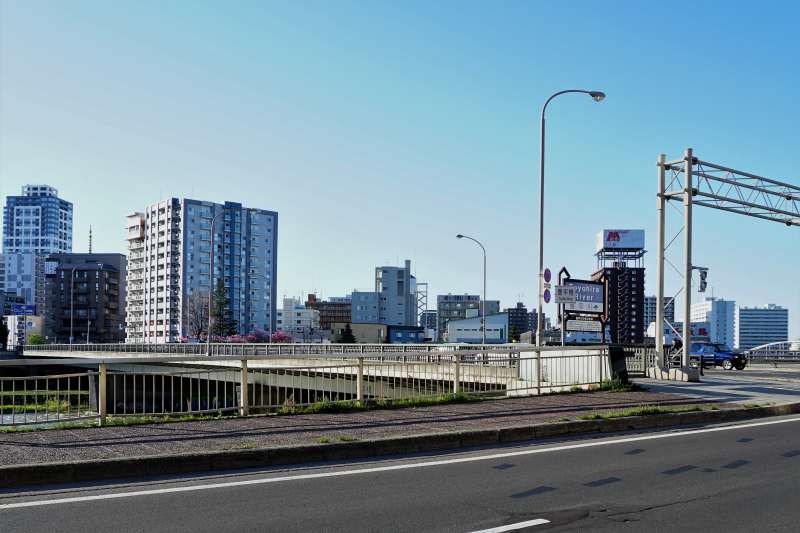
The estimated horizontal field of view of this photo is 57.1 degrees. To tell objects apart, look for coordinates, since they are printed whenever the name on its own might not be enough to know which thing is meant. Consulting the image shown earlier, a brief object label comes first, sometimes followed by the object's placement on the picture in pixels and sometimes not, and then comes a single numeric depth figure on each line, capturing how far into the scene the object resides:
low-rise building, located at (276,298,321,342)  172.84
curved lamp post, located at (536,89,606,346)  22.17
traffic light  26.34
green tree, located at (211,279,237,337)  119.69
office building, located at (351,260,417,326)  195.70
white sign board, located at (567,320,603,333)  31.44
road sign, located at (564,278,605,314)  31.19
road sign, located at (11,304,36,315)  124.63
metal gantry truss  25.94
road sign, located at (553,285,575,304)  21.98
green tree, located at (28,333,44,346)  117.69
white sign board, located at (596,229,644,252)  124.19
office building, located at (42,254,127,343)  144.25
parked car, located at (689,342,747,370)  42.15
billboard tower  124.44
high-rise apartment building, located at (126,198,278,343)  150.50
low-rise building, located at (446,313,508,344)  117.00
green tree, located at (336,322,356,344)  120.75
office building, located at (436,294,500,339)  173.88
